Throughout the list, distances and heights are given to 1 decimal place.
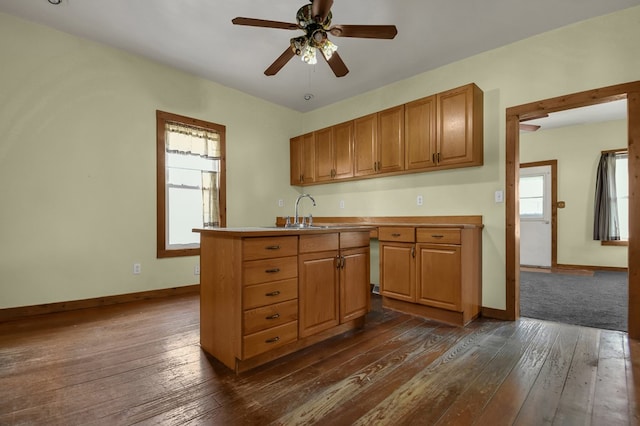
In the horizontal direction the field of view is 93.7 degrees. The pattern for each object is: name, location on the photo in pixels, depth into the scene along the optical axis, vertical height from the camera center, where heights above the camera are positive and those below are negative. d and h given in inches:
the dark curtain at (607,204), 209.2 +4.1
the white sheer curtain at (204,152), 150.9 +30.9
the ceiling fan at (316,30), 80.1 +51.1
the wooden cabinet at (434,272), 108.2 -23.9
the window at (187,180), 144.8 +16.2
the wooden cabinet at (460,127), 117.3 +33.7
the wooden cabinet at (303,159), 184.9 +33.4
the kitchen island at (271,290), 73.2 -21.7
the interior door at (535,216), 232.5 -4.7
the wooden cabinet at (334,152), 163.2 +33.5
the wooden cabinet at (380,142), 139.7 +34.0
